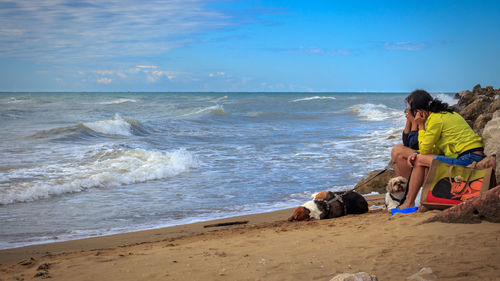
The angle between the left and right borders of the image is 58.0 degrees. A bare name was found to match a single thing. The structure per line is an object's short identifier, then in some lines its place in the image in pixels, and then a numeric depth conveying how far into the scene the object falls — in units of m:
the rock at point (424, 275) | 3.12
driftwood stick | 6.29
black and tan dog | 6.08
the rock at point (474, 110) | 11.93
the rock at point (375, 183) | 8.33
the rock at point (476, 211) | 4.16
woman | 5.19
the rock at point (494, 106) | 10.39
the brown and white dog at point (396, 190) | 5.83
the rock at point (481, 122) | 9.00
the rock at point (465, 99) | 19.20
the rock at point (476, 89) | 22.64
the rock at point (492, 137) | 5.30
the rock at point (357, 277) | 2.88
